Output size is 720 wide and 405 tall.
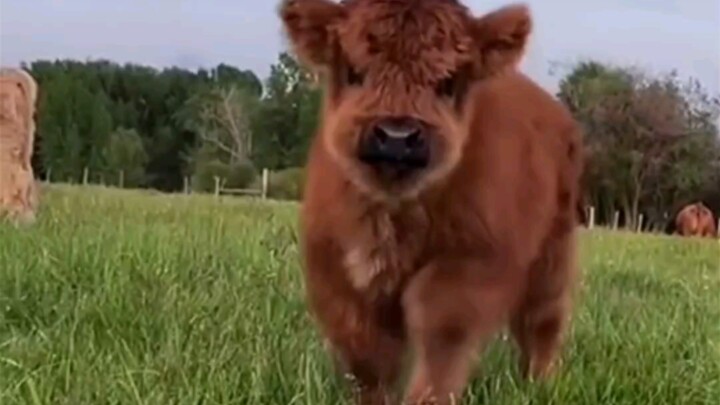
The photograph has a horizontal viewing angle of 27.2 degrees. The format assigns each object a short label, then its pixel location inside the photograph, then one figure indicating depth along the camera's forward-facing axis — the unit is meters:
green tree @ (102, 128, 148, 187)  38.66
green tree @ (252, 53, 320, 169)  27.45
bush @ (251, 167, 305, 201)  24.61
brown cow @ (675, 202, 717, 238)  31.01
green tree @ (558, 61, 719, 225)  36.28
